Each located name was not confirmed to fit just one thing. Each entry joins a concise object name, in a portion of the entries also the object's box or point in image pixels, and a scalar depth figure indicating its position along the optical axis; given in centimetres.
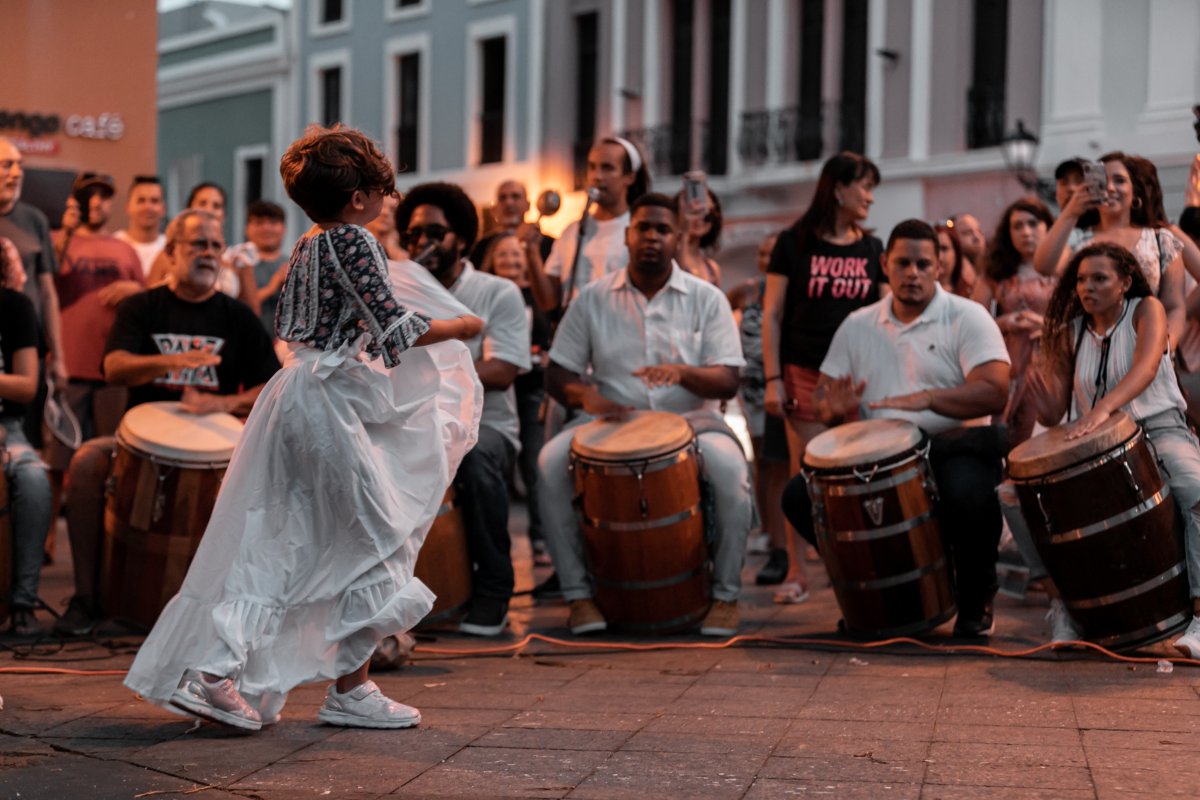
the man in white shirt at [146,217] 1069
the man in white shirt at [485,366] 735
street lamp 1969
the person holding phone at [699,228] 892
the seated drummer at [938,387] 692
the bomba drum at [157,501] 659
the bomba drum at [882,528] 664
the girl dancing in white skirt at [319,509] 518
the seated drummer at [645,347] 748
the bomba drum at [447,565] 717
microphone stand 879
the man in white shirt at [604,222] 880
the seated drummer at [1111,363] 652
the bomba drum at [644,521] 700
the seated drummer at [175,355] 717
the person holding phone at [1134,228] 739
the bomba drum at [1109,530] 616
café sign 1358
